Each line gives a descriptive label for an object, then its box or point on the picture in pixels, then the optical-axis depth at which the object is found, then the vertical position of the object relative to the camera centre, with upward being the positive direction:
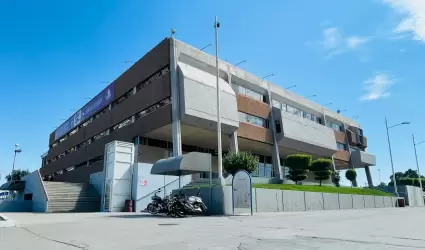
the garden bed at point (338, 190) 28.17 -0.47
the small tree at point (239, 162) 24.38 +1.97
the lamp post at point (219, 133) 20.08 +3.64
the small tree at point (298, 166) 34.84 +2.30
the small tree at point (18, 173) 87.14 +5.36
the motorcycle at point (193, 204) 15.42 -0.79
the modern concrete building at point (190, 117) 29.36 +8.20
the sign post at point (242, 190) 16.66 -0.13
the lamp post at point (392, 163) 43.16 +2.89
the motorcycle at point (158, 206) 15.58 -0.86
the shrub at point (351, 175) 47.94 +1.57
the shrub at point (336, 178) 44.62 +1.09
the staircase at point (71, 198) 23.77 -0.51
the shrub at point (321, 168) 37.53 +2.14
